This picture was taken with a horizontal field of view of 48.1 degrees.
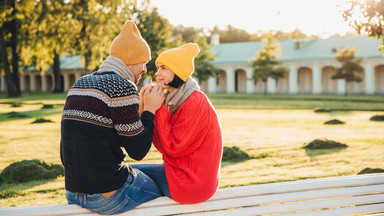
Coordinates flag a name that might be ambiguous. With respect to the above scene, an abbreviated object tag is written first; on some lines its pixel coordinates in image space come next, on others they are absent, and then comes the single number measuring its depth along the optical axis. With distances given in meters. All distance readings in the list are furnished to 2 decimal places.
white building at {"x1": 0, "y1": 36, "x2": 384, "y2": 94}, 46.09
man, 2.28
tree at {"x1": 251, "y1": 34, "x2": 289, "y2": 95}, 42.66
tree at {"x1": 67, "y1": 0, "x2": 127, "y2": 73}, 29.03
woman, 2.50
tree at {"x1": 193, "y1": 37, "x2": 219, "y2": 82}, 45.03
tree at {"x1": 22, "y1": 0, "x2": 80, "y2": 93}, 27.56
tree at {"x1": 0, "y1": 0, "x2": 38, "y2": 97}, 27.16
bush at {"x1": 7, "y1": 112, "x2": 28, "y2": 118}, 17.25
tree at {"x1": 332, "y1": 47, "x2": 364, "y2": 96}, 40.25
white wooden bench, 2.51
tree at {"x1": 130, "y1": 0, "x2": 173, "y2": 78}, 32.59
